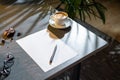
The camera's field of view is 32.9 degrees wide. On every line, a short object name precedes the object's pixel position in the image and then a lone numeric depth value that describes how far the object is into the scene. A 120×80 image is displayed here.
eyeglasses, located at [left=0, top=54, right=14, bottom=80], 0.94
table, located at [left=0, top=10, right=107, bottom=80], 0.94
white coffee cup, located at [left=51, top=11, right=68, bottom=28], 1.19
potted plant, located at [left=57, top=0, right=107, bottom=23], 1.57
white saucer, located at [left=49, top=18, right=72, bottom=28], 1.21
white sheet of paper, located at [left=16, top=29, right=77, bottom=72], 1.01
